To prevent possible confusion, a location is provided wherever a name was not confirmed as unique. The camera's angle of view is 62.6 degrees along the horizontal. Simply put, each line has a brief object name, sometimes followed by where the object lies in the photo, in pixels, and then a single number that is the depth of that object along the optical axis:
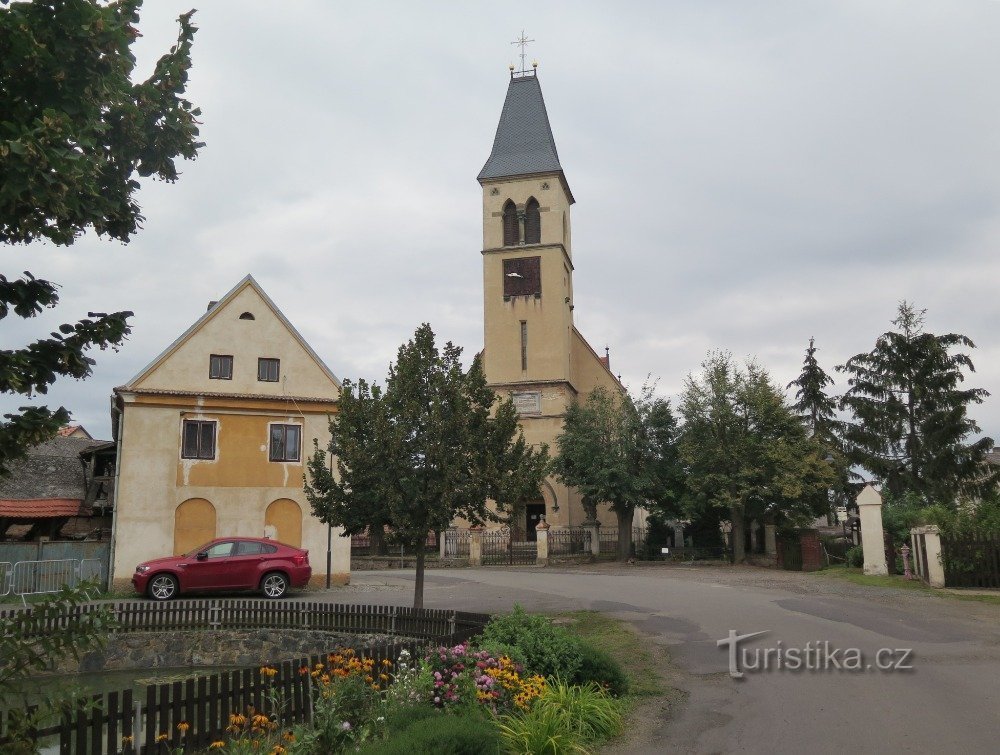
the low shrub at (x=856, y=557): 25.89
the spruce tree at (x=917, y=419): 33.56
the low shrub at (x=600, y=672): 9.70
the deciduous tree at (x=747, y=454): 31.33
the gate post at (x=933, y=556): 19.47
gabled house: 23.86
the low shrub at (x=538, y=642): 9.62
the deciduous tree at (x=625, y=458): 34.56
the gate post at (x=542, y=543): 35.53
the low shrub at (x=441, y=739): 6.26
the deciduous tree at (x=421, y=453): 15.11
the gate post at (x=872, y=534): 23.25
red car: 20.64
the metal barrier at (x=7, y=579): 21.86
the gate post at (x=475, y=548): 35.69
